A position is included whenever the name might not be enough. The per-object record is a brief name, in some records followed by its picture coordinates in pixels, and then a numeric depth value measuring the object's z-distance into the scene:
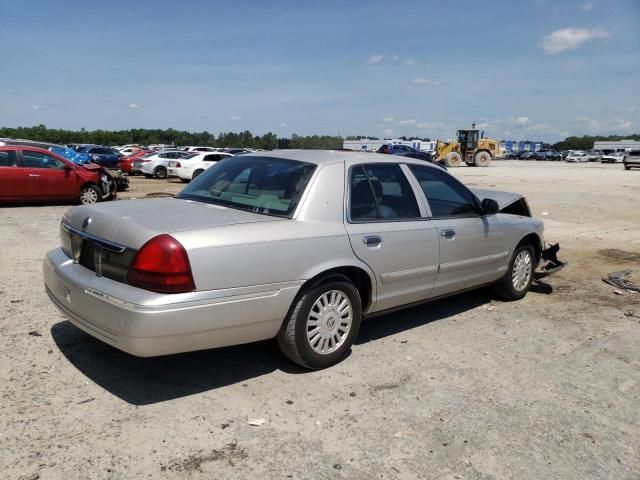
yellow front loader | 45.72
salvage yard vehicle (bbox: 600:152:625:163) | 65.75
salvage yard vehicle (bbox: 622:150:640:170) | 42.20
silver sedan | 3.27
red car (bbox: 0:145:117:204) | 13.42
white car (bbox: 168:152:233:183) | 23.44
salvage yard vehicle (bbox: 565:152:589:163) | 72.93
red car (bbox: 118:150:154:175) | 28.43
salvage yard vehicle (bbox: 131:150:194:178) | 26.86
